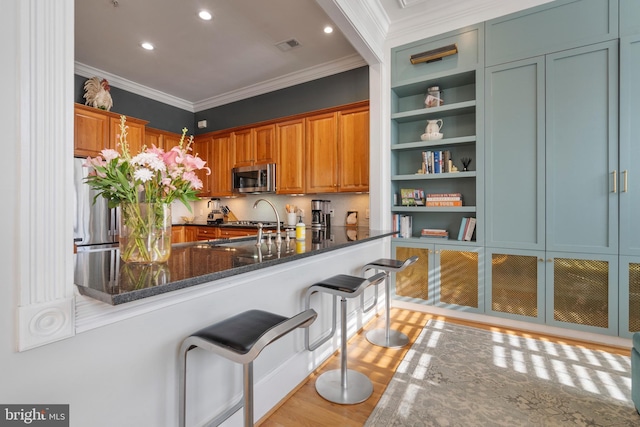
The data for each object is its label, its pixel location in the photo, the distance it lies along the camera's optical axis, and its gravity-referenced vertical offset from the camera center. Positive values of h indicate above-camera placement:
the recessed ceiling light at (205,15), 2.89 +1.95
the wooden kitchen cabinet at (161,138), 4.66 +1.21
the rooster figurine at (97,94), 3.83 +1.53
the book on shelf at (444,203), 3.11 +0.09
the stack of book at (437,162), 3.18 +0.54
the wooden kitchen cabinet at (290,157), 4.09 +0.77
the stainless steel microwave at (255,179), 4.31 +0.50
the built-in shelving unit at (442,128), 2.99 +0.97
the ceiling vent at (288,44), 3.41 +1.97
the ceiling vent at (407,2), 2.94 +2.09
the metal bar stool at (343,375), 1.76 -1.09
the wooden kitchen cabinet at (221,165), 4.84 +0.77
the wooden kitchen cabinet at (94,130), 3.63 +1.05
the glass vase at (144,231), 1.18 -0.08
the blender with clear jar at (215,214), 4.91 -0.05
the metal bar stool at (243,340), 0.97 -0.45
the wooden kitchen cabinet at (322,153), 3.84 +0.77
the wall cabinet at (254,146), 4.36 +1.01
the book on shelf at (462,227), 3.07 -0.17
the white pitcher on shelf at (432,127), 3.23 +0.92
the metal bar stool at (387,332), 2.42 -1.09
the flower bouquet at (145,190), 1.12 +0.09
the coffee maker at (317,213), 3.97 -0.02
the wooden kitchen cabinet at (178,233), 4.73 -0.35
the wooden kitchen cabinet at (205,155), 5.03 +0.97
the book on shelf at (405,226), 3.39 -0.17
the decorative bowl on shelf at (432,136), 3.19 +0.81
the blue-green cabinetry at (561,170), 2.39 +0.37
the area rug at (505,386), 1.61 -1.12
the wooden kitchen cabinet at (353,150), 3.63 +0.77
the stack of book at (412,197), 3.35 +0.16
